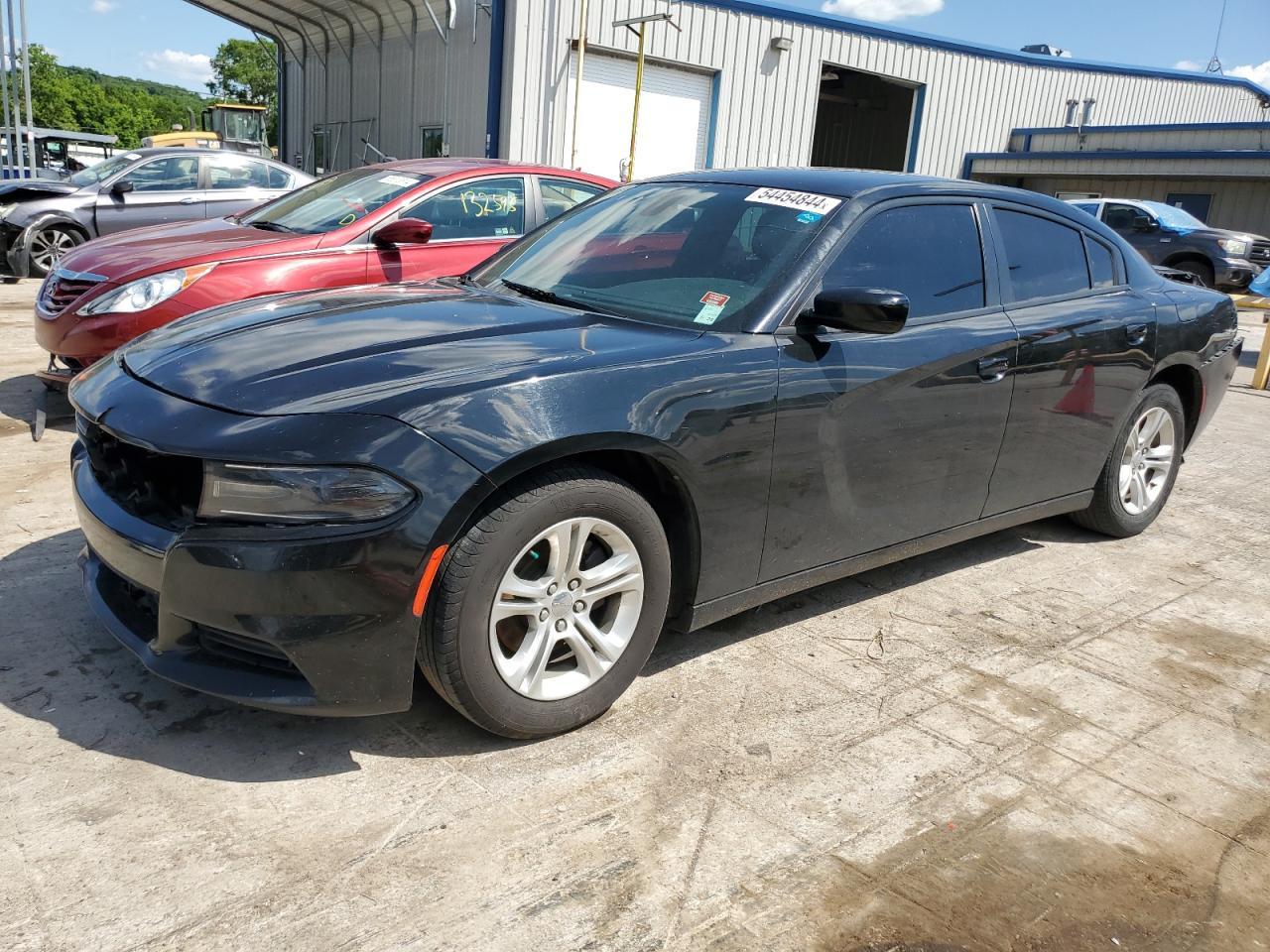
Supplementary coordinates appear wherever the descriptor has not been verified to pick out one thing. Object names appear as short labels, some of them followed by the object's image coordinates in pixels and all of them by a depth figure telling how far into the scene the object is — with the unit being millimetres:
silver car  11109
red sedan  5461
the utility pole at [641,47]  16703
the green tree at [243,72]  109625
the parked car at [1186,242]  17469
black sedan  2453
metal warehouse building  17953
